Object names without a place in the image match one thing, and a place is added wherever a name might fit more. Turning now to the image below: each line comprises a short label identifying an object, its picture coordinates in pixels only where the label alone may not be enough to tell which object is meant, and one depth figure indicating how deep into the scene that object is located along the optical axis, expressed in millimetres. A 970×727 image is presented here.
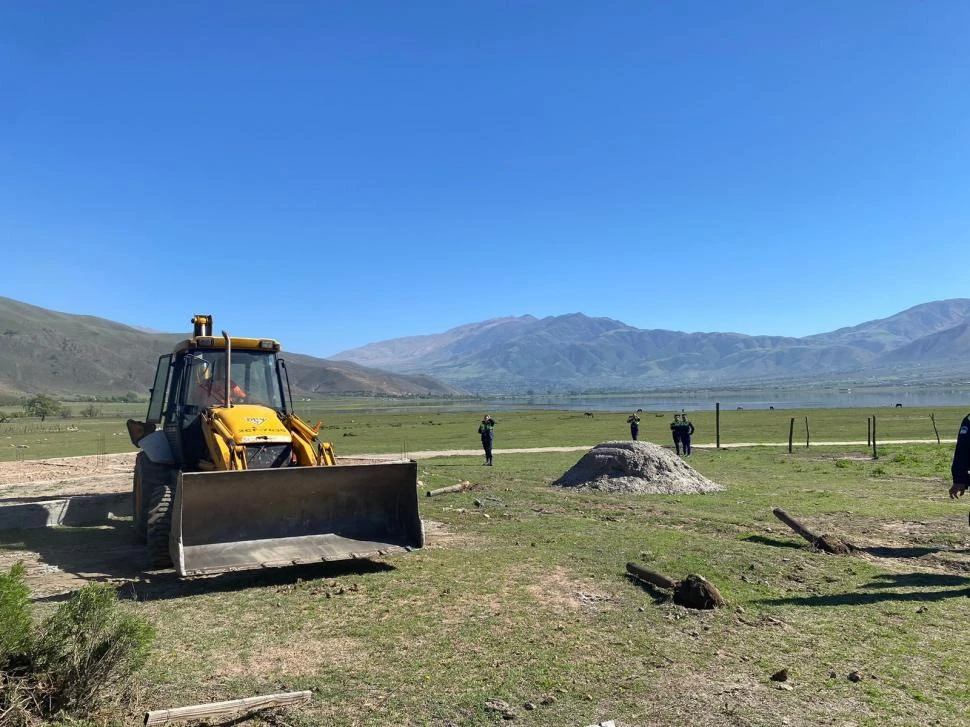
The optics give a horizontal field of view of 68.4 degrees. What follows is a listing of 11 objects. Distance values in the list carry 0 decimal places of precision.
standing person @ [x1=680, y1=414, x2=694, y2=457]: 28797
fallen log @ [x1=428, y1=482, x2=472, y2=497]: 17292
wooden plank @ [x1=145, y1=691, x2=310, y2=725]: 4719
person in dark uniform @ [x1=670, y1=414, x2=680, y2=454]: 29186
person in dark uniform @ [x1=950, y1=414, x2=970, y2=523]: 9453
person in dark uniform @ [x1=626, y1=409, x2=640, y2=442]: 32219
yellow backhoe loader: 8906
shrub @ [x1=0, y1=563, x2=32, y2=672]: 4465
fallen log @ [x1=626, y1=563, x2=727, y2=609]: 7594
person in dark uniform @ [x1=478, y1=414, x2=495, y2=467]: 25672
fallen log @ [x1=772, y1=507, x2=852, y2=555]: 10466
